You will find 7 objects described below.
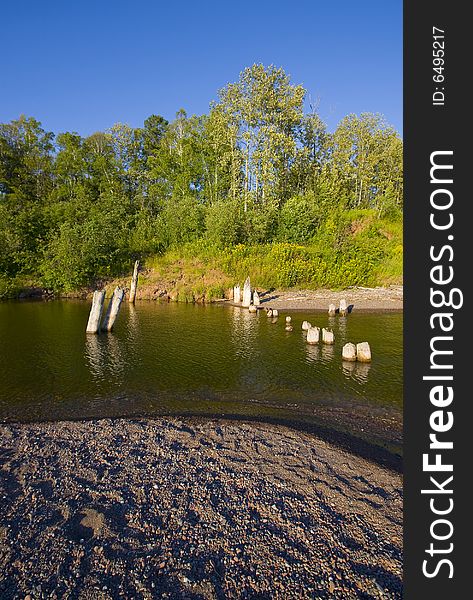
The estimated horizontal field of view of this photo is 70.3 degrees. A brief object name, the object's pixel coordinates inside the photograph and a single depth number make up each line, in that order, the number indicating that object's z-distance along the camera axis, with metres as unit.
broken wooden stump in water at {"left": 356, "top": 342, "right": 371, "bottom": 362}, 15.76
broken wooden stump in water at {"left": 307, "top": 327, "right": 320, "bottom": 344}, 18.67
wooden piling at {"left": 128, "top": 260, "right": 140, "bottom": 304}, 34.94
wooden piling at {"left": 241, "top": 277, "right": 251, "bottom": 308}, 31.47
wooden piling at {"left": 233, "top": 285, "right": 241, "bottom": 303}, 34.62
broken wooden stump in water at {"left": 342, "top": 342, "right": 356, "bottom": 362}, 16.02
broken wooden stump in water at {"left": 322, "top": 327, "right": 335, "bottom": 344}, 18.72
